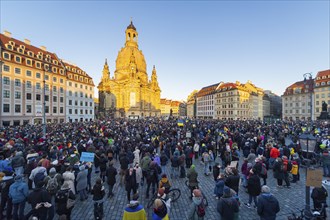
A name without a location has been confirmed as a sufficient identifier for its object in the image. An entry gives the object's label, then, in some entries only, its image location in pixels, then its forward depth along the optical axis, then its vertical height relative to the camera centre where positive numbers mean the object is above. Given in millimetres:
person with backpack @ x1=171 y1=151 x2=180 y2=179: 10477 -3367
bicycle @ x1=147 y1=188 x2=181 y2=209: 7398 -4108
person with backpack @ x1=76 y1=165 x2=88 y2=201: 7598 -3265
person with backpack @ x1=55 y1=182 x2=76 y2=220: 5445 -2949
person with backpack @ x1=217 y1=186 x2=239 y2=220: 5012 -2896
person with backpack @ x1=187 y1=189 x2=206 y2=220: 5016 -2977
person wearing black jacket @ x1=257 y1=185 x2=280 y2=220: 5160 -2957
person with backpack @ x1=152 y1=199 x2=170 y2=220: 4574 -2783
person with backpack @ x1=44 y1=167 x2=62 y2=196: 5840 -2666
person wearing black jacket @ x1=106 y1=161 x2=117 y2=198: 8016 -3084
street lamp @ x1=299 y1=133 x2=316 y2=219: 7064 -1340
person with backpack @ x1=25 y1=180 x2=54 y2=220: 5191 -2834
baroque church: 90625 +13259
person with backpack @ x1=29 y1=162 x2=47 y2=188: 6938 -2729
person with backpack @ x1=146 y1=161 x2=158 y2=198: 8234 -3209
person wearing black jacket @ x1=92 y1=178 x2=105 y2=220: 6160 -3182
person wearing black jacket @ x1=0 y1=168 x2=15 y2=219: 6181 -3050
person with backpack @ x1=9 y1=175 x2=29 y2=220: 5742 -2839
